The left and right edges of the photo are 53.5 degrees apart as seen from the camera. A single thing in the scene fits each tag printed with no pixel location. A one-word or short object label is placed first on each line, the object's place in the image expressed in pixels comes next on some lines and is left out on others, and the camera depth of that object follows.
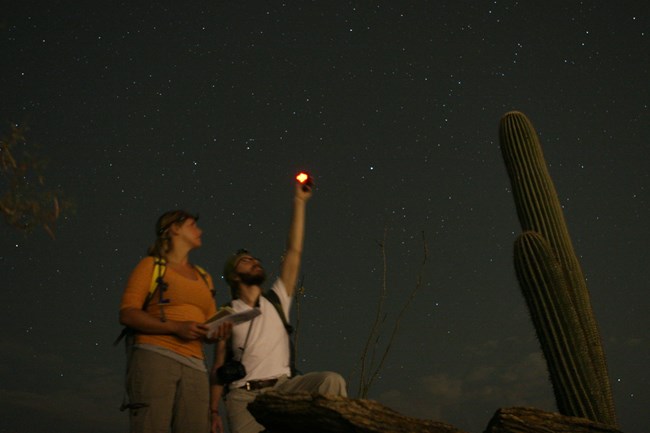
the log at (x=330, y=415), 3.01
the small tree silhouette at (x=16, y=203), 3.94
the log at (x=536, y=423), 3.27
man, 3.26
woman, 2.93
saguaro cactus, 5.27
